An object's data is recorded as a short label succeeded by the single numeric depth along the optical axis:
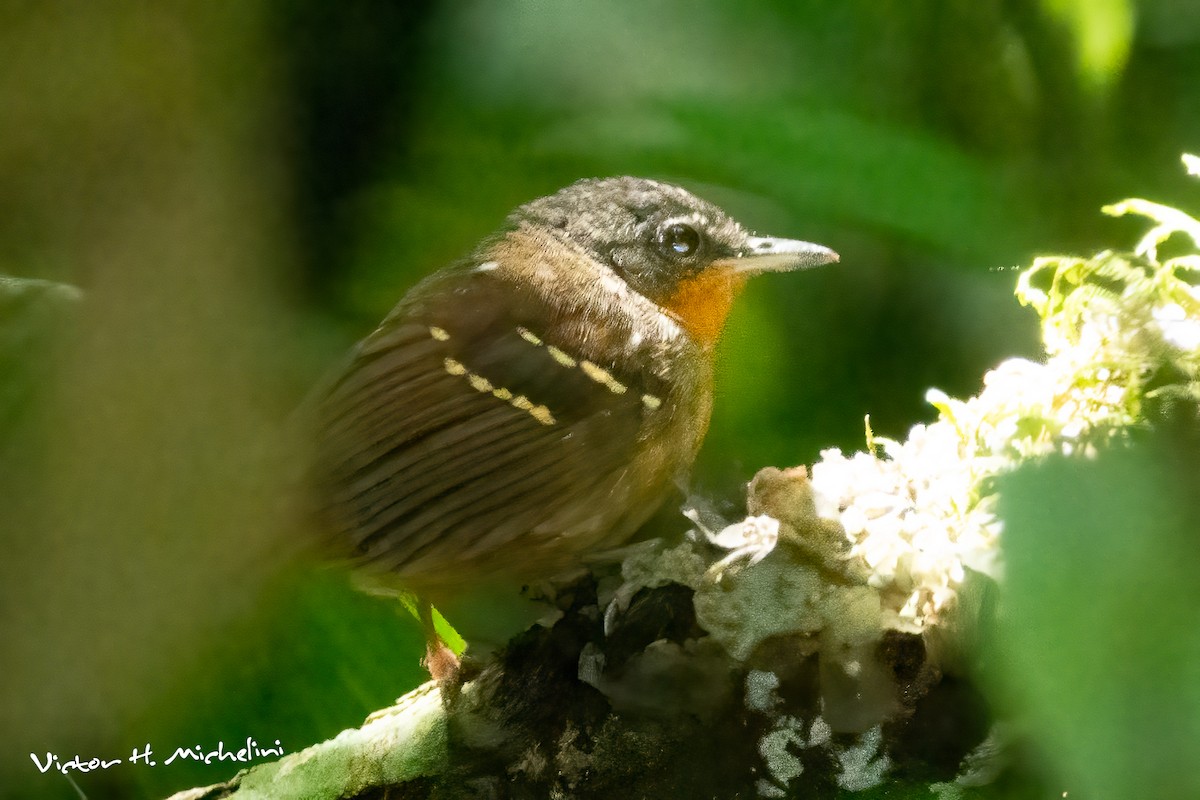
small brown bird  2.89
